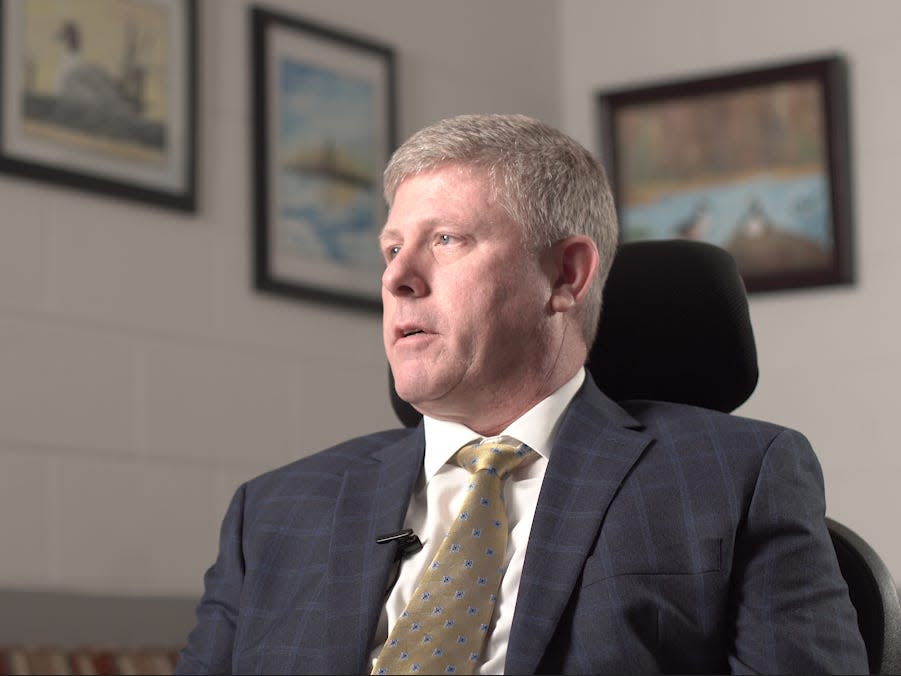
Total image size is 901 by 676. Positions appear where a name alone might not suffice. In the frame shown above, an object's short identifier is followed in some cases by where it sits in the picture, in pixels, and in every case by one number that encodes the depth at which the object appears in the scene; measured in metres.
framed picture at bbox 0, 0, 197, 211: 2.89
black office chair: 1.92
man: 1.64
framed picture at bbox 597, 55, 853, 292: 3.58
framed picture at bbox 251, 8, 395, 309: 3.33
